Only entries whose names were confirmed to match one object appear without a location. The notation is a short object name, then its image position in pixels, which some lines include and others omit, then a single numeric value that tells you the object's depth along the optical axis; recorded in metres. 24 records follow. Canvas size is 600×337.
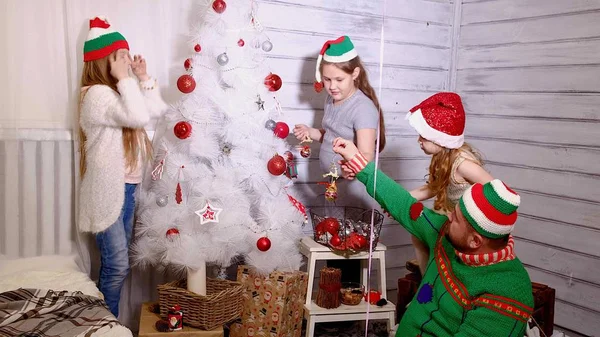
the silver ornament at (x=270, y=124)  2.52
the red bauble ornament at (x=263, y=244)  2.46
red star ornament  2.39
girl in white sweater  2.31
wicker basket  2.37
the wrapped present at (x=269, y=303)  2.52
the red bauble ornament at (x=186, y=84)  2.38
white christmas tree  2.41
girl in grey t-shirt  2.57
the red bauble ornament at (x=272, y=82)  2.53
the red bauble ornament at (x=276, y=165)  2.48
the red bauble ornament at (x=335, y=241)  2.60
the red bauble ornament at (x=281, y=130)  2.53
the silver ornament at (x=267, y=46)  2.54
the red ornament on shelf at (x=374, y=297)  2.68
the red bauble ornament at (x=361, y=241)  2.59
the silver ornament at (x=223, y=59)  2.42
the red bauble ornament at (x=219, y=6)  2.42
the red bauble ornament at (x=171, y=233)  2.40
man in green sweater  1.53
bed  1.97
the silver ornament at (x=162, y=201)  2.42
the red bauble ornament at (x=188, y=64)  2.46
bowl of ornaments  2.60
